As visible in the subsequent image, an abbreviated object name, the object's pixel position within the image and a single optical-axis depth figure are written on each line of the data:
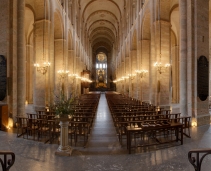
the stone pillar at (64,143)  5.57
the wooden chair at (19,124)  7.64
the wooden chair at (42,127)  7.13
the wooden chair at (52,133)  6.94
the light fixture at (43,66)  13.62
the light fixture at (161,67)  13.71
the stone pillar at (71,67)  22.65
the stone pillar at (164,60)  13.91
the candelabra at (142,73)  18.95
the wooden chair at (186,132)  7.43
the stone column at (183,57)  10.03
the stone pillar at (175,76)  23.33
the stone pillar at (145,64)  19.02
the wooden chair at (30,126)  7.25
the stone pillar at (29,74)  23.48
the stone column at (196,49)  9.55
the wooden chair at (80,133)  6.72
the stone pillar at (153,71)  14.12
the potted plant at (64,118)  5.71
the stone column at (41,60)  13.68
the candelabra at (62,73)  18.62
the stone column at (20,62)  9.74
